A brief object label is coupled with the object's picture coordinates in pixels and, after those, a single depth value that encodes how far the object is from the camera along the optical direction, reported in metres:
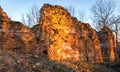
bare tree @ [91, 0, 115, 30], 14.17
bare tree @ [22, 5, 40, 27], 16.01
